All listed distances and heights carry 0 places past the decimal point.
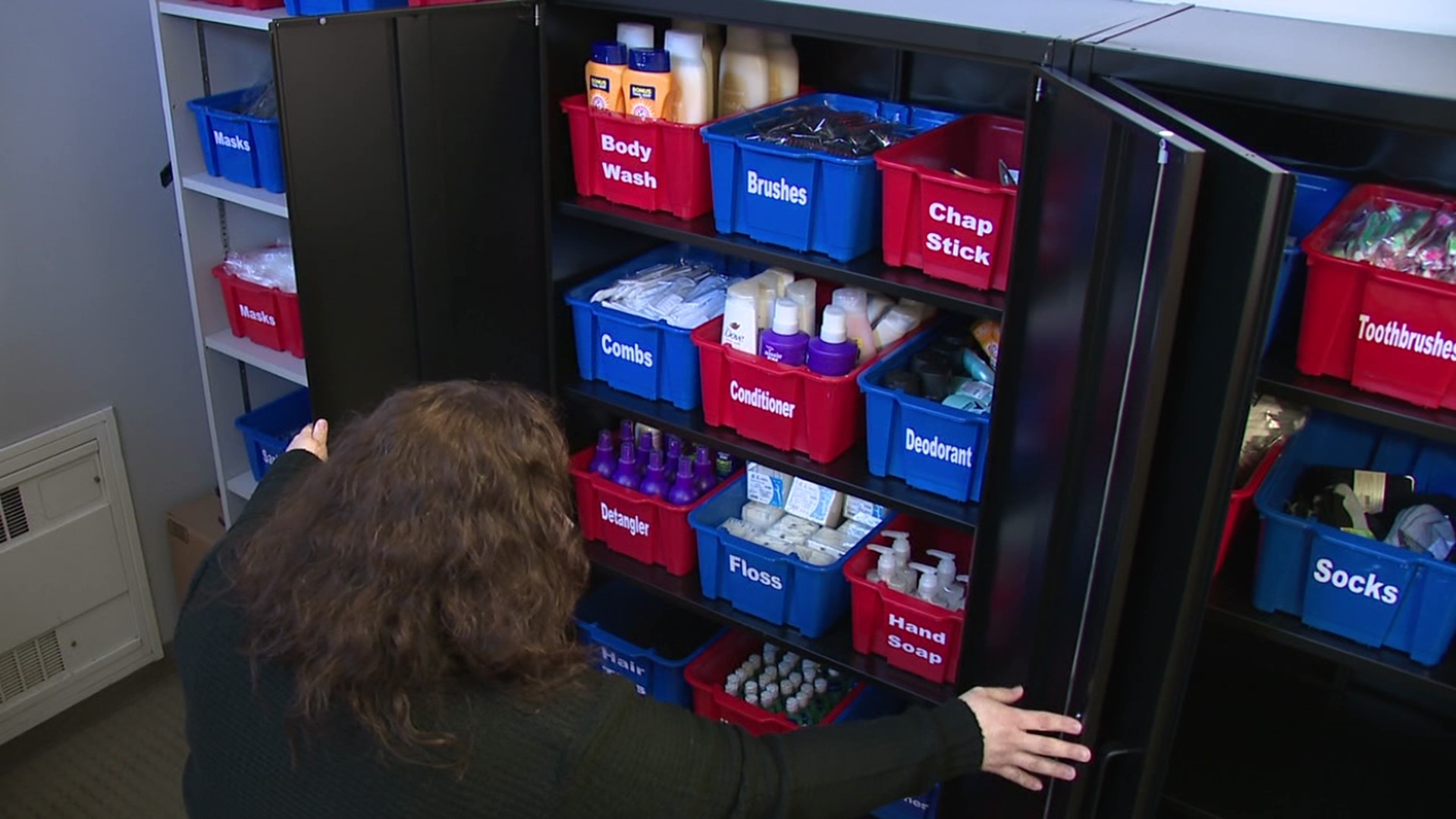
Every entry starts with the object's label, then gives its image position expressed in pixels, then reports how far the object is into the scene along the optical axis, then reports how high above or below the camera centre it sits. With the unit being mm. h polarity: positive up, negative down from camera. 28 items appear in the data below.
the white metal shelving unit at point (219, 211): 2480 -649
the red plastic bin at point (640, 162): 2023 -403
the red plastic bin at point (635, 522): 2309 -1134
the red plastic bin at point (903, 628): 2023 -1150
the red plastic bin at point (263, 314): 2574 -846
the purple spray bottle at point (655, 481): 2338 -1044
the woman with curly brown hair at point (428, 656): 1121 -681
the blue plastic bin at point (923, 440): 1868 -782
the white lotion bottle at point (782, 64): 2096 -238
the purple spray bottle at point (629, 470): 2369 -1037
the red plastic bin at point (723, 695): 2318 -1456
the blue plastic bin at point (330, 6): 2178 -174
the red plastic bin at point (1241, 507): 1663 -767
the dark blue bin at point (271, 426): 2762 -1171
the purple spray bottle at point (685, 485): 2293 -1028
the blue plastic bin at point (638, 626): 2473 -1475
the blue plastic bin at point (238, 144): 2422 -467
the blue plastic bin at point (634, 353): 2180 -771
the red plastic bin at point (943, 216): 1732 -407
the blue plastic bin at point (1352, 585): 1512 -797
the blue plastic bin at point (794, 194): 1857 -411
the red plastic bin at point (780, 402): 2000 -782
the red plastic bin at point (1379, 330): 1401 -445
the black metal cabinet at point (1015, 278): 1134 -460
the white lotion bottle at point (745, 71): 2076 -250
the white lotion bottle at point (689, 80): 2018 -260
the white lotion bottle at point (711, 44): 2070 -210
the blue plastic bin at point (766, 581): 2152 -1148
